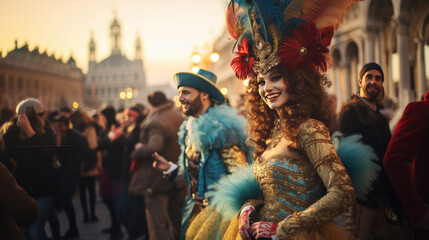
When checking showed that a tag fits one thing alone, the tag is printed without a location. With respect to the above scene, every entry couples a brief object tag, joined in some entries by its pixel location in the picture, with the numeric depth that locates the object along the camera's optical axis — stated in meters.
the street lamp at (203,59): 14.67
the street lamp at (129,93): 33.22
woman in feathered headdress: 2.21
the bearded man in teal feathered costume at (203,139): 4.02
